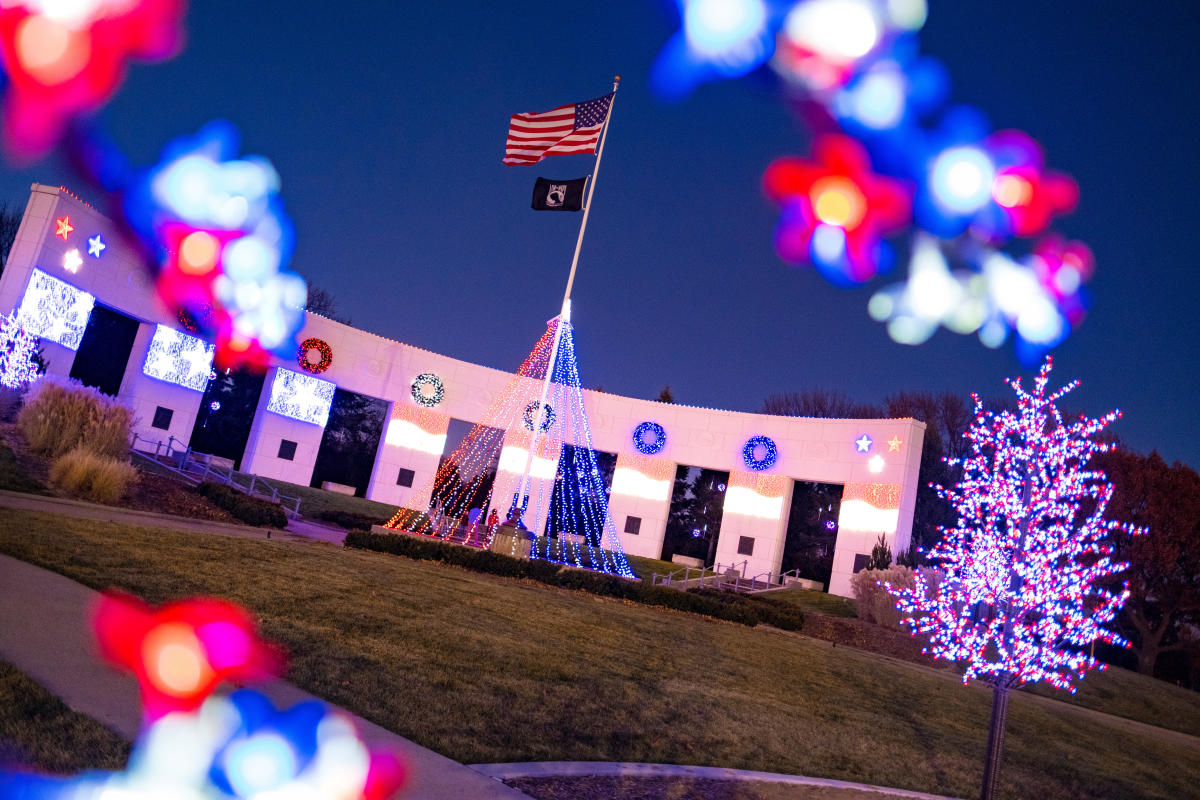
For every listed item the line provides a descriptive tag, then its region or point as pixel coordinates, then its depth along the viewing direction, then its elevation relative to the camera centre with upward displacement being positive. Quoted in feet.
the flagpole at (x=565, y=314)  64.34 +18.40
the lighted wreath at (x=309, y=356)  113.19 +15.69
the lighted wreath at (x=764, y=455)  114.42 +15.08
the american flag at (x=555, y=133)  65.10 +32.49
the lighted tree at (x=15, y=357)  64.03 +3.75
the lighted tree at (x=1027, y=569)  21.38 +1.17
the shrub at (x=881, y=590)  75.88 -1.39
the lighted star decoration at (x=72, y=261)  83.66 +16.67
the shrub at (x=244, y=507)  59.77 -4.76
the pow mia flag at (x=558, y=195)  64.44 +27.19
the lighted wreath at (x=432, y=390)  120.67 +15.13
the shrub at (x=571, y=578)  59.06 -5.15
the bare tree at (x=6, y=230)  140.02 +31.13
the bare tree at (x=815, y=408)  174.60 +36.90
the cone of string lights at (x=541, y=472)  111.45 +5.22
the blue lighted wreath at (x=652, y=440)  122.21 +14.80
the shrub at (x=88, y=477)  47.83 -3.95
